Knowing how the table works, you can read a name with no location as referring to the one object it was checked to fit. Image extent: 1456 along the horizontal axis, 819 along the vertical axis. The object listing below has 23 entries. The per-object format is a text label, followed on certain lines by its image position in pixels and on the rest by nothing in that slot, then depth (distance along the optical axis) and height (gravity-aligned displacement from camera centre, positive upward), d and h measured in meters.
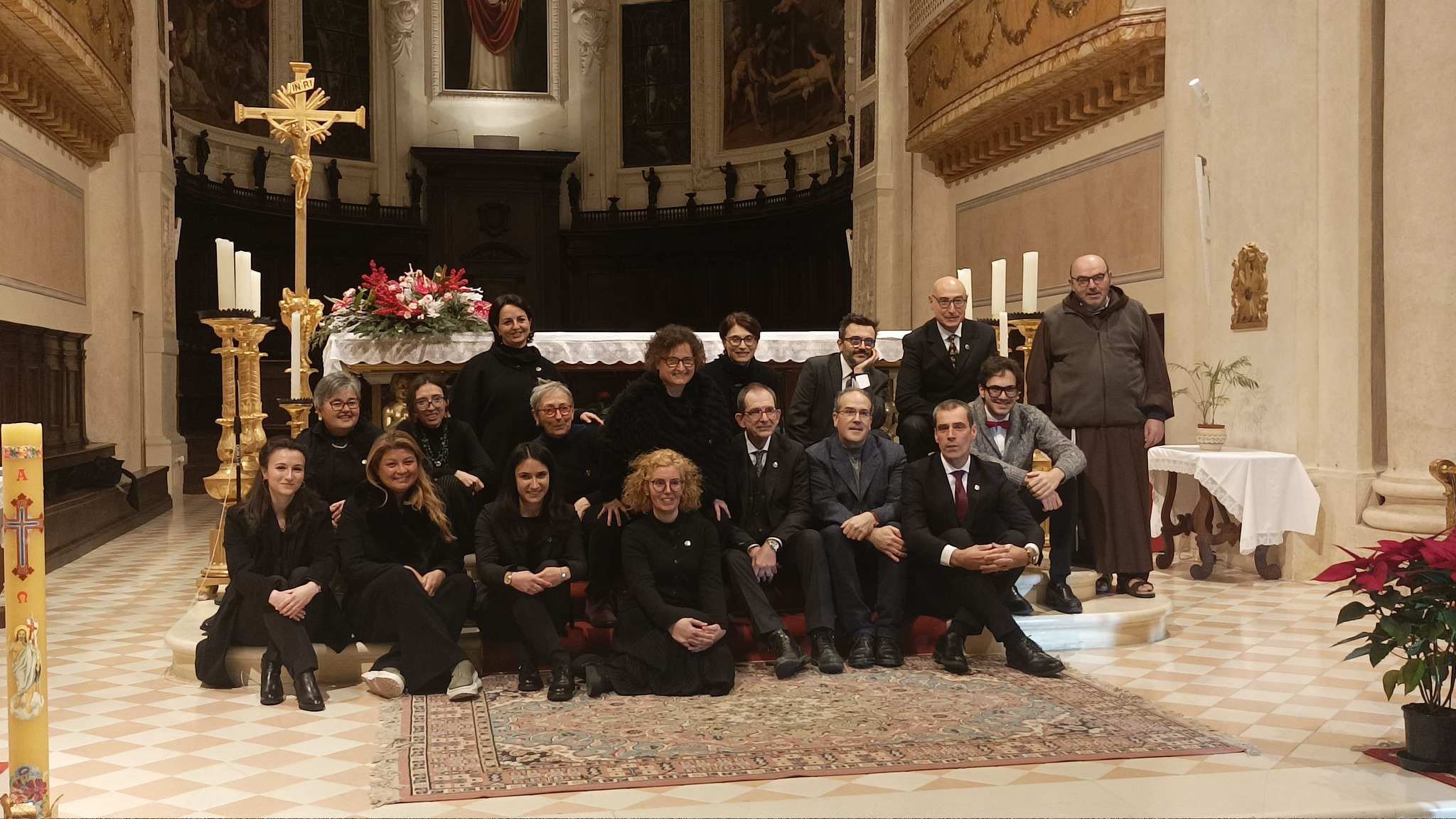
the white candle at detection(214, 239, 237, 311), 6.31 +0.59
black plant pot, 3.88 -1.05
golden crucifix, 6.80 +1.43
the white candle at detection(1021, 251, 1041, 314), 6.79 +0.59
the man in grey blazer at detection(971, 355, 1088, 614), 5.99 -0.26
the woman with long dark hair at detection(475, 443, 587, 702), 5.18 -0.65
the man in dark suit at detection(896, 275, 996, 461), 6.33 +0.17
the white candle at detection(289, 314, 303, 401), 6.54 +0.17
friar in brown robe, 6.45 -0.05
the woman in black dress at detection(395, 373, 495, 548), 5.74 -0.21
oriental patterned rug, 3.96 -1.15
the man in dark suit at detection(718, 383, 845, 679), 5.41 -0.58
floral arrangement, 6.90 +0.49
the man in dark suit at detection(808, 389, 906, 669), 5.57 -0.53
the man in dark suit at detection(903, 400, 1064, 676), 5.38 -0.60
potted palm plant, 8.30 +0.05
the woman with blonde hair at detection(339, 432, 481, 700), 5.01 -0.72
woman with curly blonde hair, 5.02 -0.81
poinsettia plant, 3.81 -0.63
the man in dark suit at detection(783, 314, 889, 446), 6.27 +0.05
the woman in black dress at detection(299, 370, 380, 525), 5.80 -0.20
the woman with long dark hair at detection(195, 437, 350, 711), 5.10 -0.65
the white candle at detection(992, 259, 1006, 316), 7.02 +0.61
